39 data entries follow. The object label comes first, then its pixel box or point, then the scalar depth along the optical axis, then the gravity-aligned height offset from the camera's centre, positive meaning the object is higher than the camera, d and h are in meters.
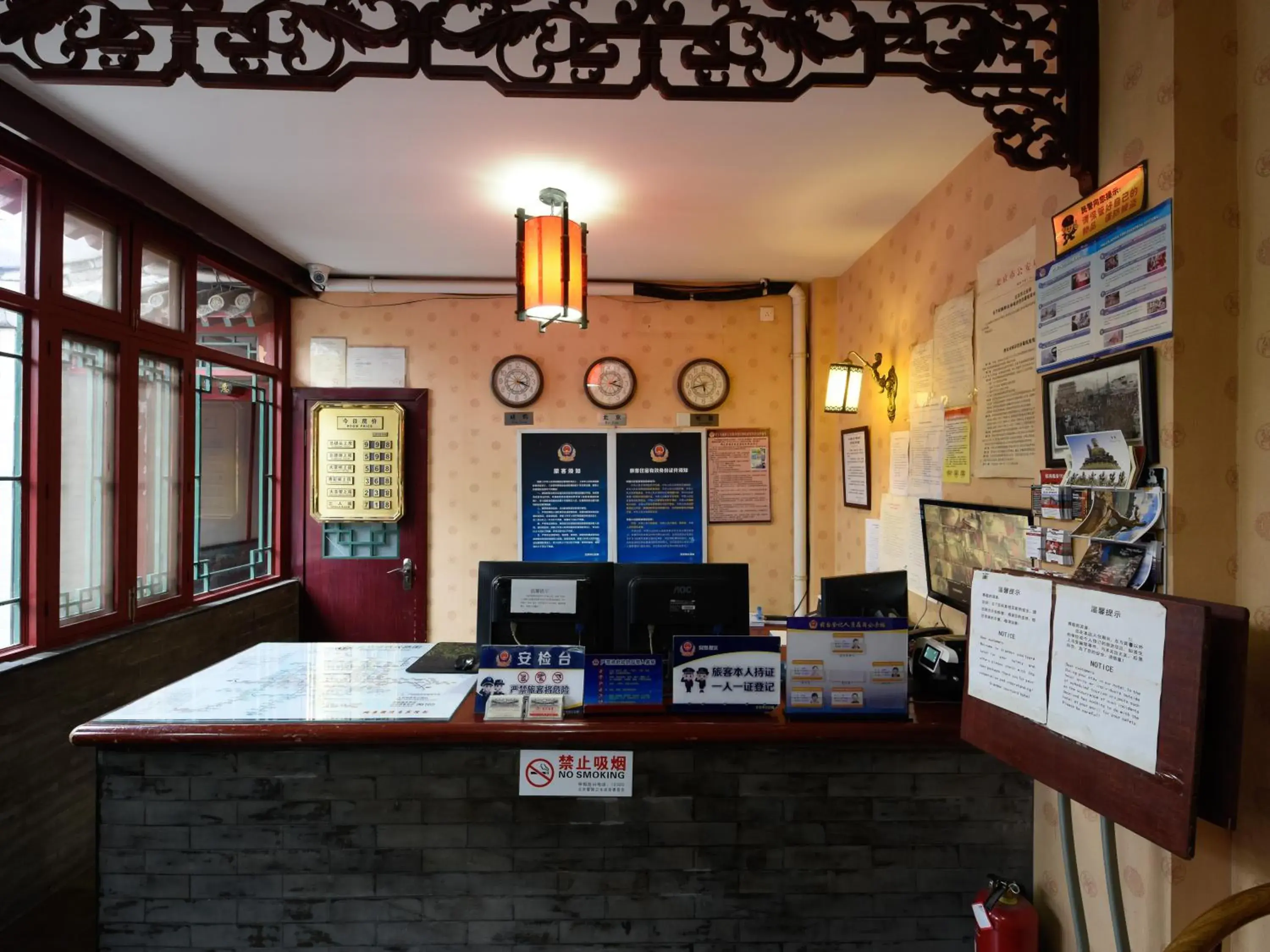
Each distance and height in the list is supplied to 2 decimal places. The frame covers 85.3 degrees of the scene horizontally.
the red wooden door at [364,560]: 4.64 -0.58
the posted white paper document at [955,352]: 2.79 +0.52
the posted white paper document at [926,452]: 3.04 +0.10
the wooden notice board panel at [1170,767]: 1.18 -0.55
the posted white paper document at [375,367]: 4.65 +0.72
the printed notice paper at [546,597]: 2.37 -0.43
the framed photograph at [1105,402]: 1.60 +0.19
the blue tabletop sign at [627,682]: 2.00 -0.60
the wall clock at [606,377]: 4.67 +0.66
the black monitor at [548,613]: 2.38 -0.48
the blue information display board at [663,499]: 4.66 -0.17
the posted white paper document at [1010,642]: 1.49 -0.38
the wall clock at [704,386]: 4.67 +0.60
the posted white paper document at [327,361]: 4.65 +0.76
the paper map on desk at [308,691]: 2.00 -0.70
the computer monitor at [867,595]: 2.39 -0.43
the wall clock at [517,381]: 4.66 +0.63
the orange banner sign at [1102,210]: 1.64 +0.68
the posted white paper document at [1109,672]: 1.26 -0.38
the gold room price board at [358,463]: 4.59 +0.07
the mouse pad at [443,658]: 2.46 -0.70
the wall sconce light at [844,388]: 3.88 +0.49
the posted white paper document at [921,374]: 3.14 +0.47
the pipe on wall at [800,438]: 4.57 +0.24
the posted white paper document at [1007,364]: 2.35 +0.41
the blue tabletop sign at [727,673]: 1.98 -0.57
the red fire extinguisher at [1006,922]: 1.82 -1.19
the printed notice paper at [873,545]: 3.70 -0.39
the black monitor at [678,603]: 2.32 -0.44
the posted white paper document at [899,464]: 3.39 +0.05
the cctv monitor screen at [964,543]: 2.38 -0.26
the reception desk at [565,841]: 1.93 -1.04
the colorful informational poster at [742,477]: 4.67 -0.02
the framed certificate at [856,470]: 3.90 +0.03
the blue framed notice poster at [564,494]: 4.68 -0.13
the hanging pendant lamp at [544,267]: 3.01 +0.91
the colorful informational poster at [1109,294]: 1.57 +0.46
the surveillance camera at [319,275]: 4.43 +1.28
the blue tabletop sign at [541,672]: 1.99 -0.58
